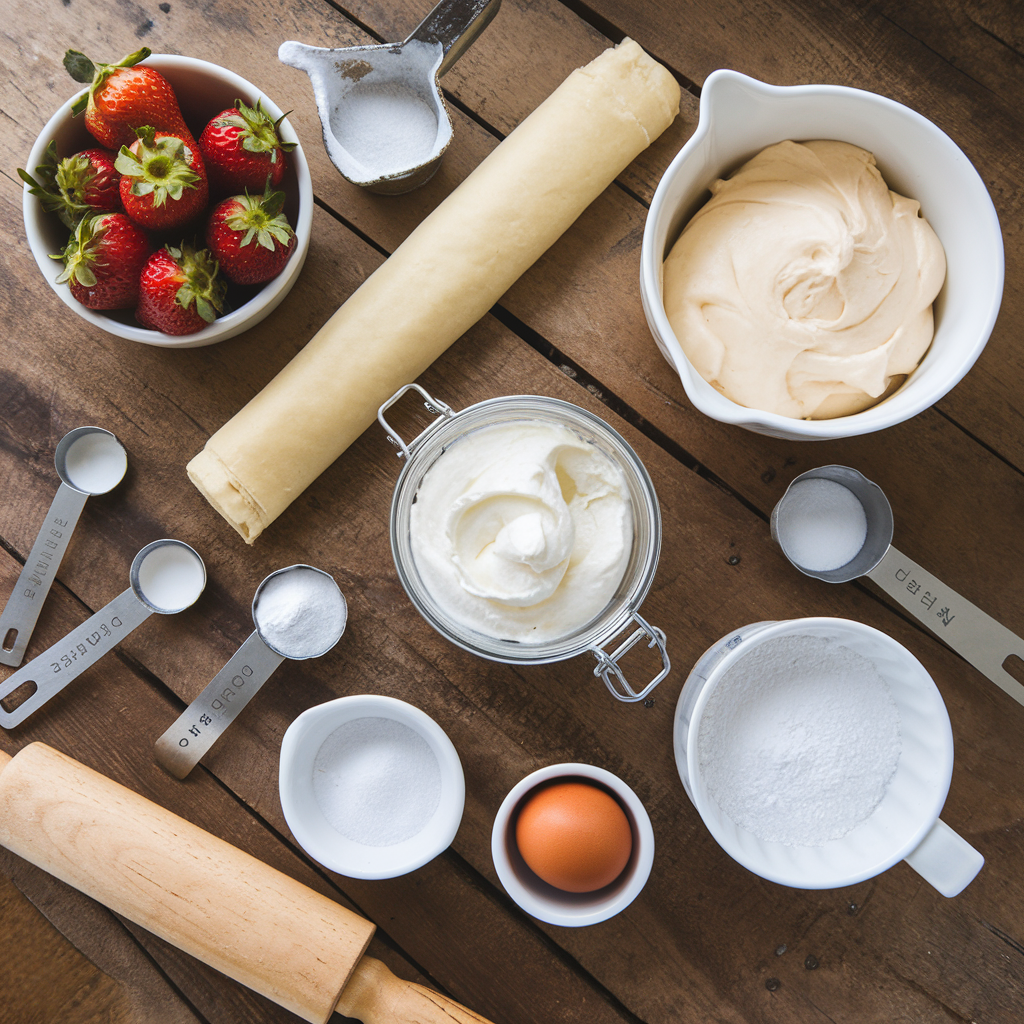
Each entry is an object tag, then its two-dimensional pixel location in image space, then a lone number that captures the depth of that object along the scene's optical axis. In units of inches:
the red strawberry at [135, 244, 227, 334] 21.6
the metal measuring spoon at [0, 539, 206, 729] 24.1
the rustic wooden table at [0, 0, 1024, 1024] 24.1
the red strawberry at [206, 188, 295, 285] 21.5
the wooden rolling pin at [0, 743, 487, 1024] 22.8
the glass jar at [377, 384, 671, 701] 22.4
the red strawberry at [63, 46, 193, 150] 21.2
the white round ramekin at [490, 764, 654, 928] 22.7
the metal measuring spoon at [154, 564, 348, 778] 24.1
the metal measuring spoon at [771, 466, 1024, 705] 23.9
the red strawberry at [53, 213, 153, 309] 21.2
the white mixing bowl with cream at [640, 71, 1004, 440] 21.1
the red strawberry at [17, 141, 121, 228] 21.4
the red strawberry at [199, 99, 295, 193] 21.5
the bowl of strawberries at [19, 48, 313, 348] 21.2
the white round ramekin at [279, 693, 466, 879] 23.0
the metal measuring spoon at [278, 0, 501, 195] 22.7
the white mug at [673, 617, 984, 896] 22.2
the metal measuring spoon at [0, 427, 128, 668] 24.2
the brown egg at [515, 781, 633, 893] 22.7
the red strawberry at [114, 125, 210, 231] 21.0
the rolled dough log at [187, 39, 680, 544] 23.4
